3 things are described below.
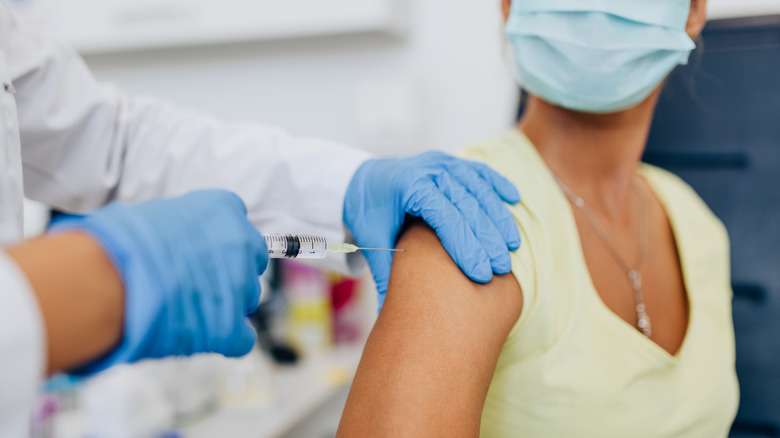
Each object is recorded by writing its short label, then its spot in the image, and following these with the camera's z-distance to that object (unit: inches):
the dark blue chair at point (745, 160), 50.6
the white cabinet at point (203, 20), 66.6
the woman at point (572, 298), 25.6
